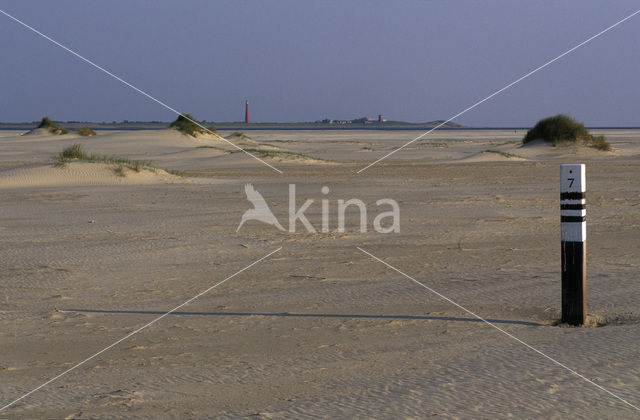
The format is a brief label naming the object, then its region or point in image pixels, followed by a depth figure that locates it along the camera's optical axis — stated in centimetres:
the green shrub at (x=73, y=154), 2328
